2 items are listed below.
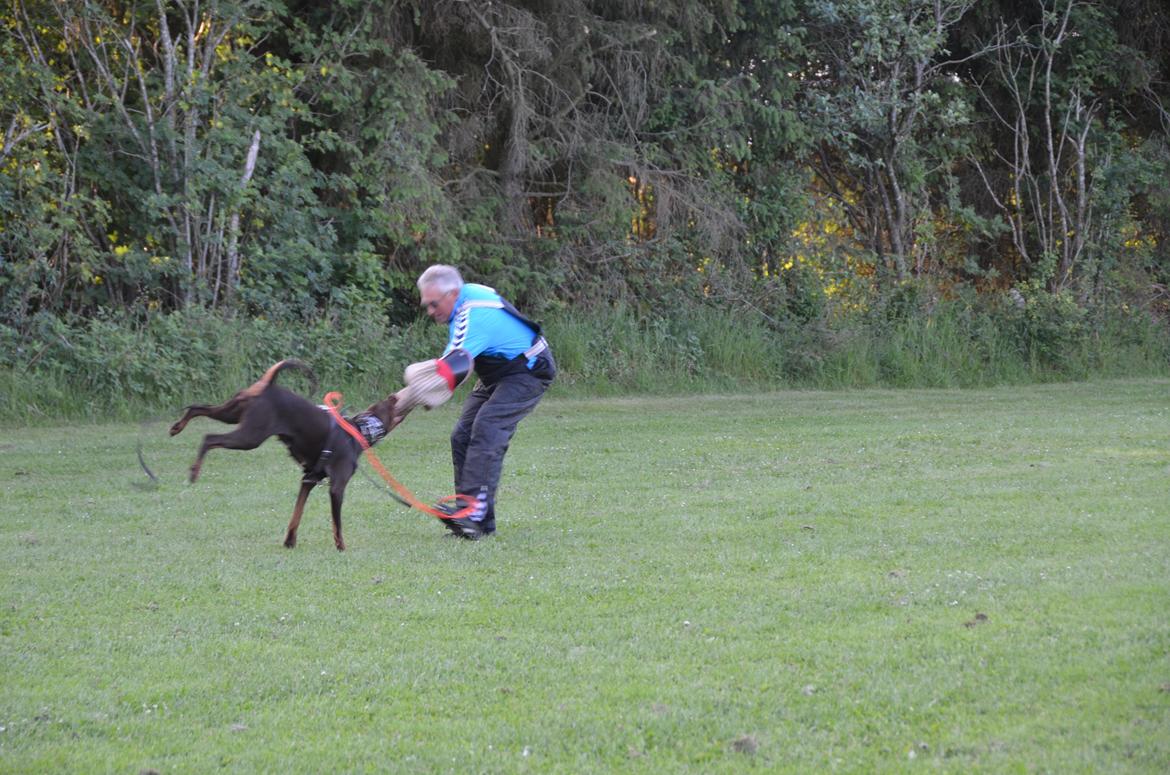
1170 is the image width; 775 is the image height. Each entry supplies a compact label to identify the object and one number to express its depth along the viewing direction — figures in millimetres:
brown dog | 16062
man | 17812
